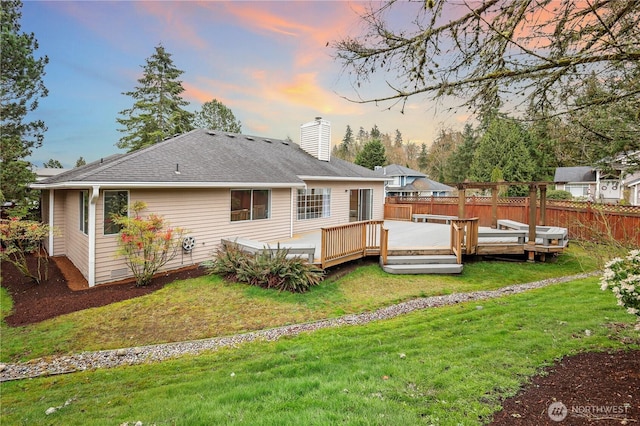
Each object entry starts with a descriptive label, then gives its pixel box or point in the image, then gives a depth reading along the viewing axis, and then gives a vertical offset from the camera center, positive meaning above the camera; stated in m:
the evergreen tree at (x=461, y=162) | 37.19 +5.14
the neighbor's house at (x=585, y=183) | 25.53 +2.20
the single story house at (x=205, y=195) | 7.68 +0.12
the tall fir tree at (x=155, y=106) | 24.42 +7.33
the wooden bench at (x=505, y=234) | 9.38 -0.88
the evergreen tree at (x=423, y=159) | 45.77 +6.44
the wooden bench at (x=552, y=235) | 9.22 -0.87
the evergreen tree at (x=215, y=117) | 29.94 +7.88
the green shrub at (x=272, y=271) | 7.13 -1.66
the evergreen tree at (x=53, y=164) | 39.00 +4.11
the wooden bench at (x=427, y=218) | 14.99 -0.69
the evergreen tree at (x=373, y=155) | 31.25 +4.72
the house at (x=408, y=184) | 29.34 +1.86
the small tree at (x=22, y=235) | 7.26 -0.91
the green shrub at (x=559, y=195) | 22.20 +0.80
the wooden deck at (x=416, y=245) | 8.26 -1.23
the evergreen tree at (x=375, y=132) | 54.93 +12.40
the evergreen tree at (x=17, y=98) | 12.37 +4.47
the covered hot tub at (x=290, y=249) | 7.74 -1.21
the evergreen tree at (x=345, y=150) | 46.18 +7.83
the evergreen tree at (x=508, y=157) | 28.08 +4.41
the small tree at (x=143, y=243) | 7.33 -1.08
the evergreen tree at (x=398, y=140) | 49.89 +10.01
